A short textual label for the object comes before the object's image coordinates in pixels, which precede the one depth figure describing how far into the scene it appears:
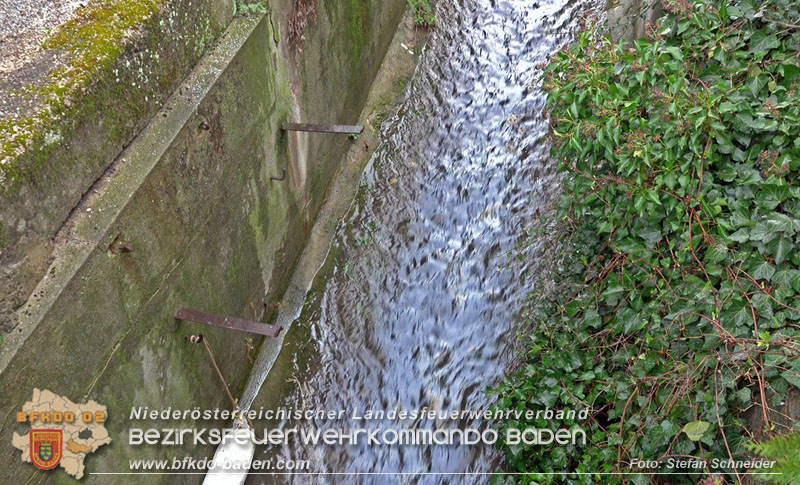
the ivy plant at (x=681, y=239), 2.76
